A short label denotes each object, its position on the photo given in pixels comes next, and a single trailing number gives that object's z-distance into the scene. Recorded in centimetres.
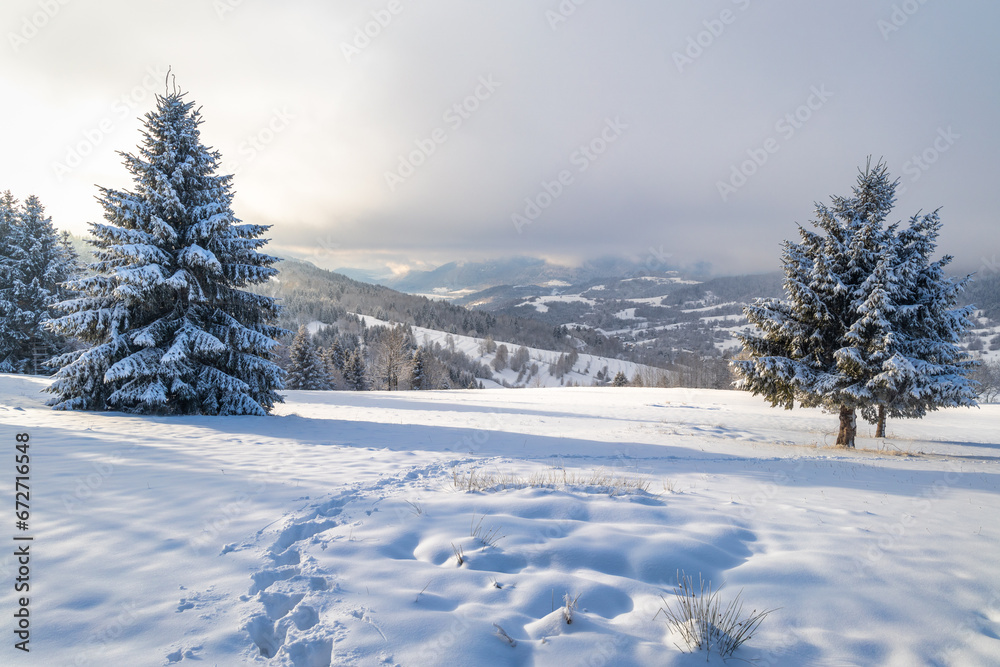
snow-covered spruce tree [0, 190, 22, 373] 2305
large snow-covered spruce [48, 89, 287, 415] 1188
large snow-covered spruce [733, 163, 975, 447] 1287
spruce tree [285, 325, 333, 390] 4434
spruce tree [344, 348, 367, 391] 5153
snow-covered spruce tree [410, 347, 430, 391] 5175
